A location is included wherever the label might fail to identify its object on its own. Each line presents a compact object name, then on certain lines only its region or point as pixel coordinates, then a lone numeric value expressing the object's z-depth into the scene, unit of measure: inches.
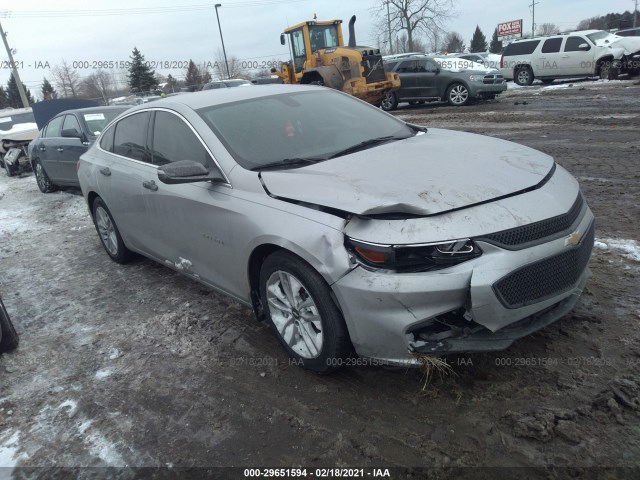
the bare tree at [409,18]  1879.9
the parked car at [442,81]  629.3
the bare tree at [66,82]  2792.8
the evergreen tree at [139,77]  2304.4
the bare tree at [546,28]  3974.9
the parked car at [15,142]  528.9
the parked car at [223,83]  1041.1
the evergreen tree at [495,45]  2955.2
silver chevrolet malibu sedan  97.7
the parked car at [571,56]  735.1
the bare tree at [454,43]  3030.8
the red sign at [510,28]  2463.1
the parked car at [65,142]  336.2
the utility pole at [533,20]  2837.1
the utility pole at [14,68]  1221.7
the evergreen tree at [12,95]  2488.9
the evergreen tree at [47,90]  2701.3
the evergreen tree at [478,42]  3115.2
